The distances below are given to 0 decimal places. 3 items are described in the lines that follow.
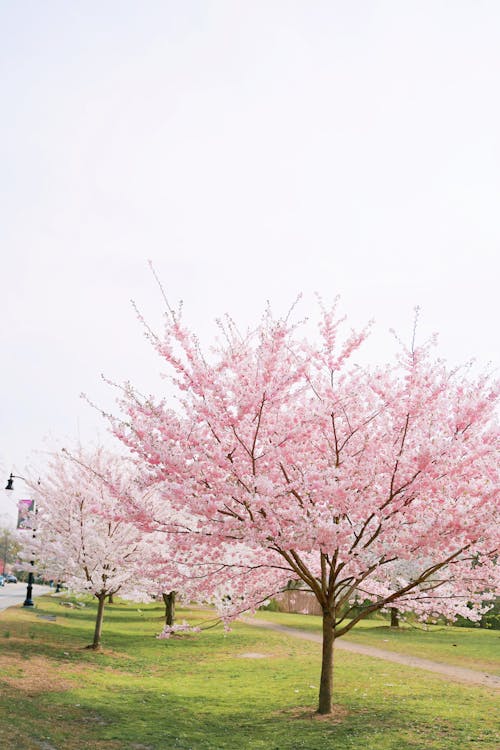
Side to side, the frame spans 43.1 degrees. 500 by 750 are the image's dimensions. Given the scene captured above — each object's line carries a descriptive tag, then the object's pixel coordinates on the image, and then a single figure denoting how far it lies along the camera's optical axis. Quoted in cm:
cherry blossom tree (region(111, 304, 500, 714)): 999
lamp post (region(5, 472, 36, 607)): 3503
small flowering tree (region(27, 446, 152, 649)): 1891
